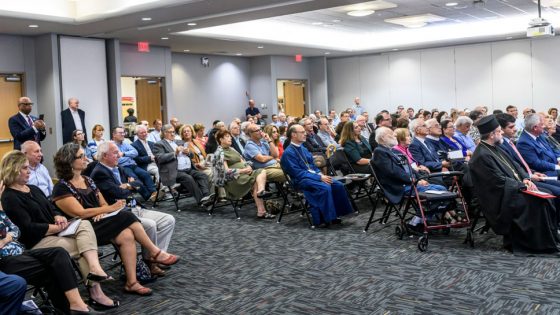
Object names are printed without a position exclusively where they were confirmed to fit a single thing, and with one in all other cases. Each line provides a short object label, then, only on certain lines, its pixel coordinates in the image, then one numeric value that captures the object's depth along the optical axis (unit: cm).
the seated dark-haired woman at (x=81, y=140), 830
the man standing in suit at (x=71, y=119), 1054
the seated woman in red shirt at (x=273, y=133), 840
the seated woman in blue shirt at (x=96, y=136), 869
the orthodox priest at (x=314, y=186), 635
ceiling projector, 978
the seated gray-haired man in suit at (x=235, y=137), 796
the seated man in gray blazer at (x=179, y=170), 762
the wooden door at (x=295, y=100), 1872
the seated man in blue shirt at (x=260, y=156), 731
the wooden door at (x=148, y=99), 1388
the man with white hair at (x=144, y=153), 807
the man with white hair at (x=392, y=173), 573
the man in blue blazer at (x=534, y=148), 597
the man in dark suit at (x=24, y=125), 877
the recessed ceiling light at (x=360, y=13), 1114
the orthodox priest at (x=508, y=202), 489
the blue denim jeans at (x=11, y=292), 321
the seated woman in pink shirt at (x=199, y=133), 862
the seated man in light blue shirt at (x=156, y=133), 1024
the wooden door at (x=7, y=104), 1070
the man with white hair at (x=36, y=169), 476
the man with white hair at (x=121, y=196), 463
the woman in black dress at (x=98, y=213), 416
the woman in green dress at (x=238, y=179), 716
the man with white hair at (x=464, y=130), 725
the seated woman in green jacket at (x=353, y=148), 762
